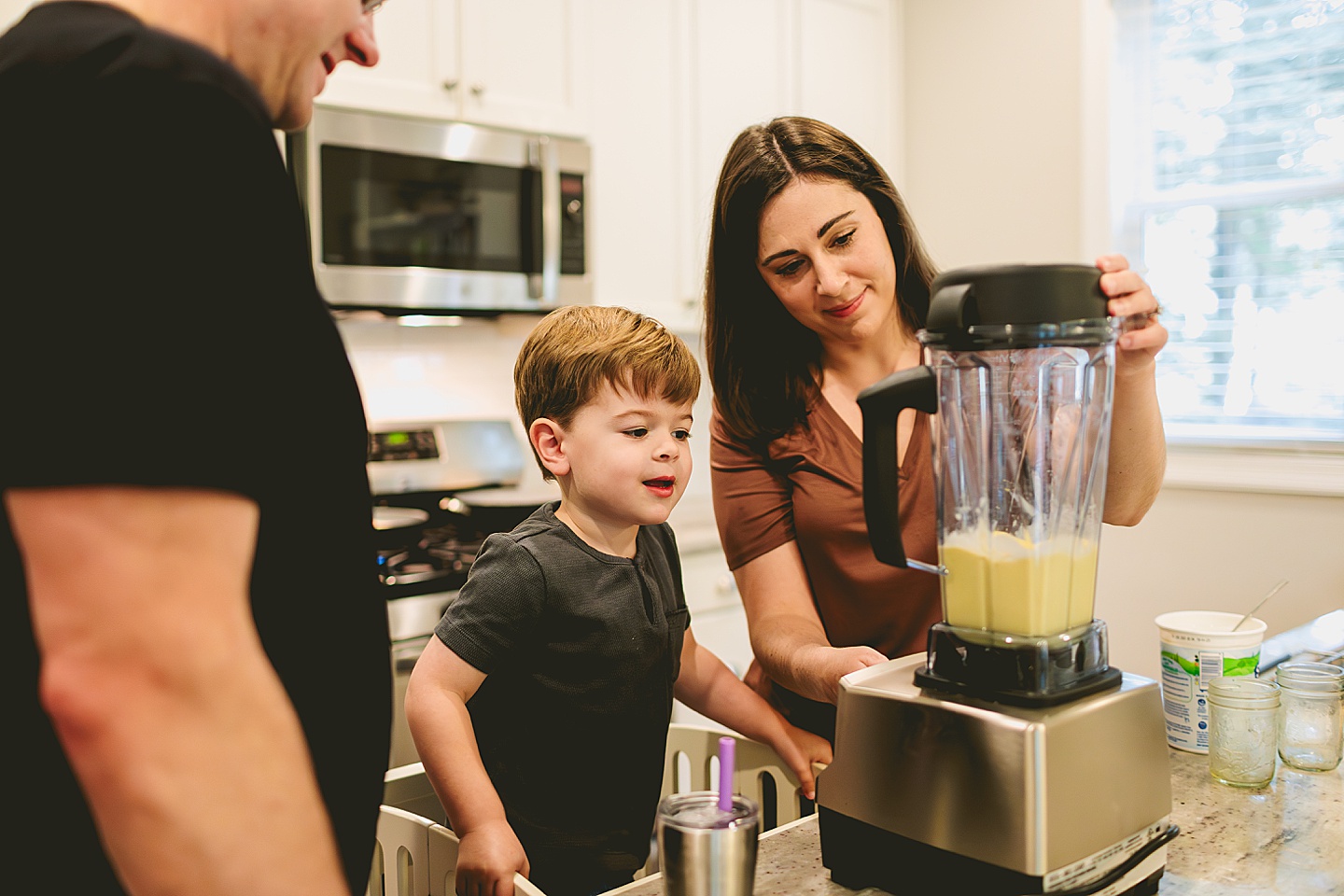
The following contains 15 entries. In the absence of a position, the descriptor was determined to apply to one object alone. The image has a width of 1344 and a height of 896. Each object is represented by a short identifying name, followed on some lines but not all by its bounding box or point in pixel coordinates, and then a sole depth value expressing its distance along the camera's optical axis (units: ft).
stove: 7.11
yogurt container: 3.79
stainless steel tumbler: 2.30
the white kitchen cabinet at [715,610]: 9.47
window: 9.56
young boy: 3.60
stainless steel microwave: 7.87
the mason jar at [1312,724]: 3.56
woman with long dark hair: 4.49
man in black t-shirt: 1.49
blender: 2.51
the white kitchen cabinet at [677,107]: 9.68
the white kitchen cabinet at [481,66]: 8.13
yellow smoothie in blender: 2.68
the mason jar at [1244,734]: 3.37
